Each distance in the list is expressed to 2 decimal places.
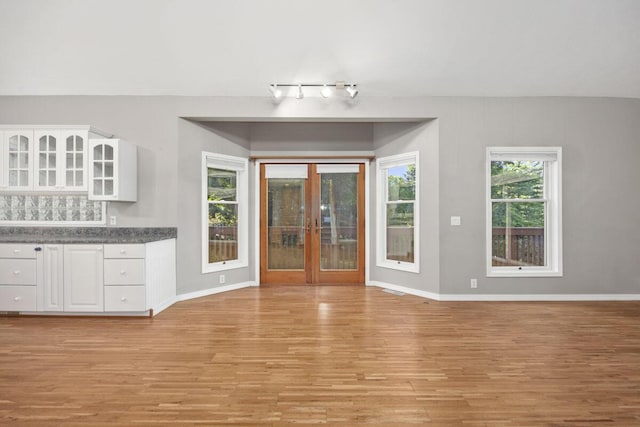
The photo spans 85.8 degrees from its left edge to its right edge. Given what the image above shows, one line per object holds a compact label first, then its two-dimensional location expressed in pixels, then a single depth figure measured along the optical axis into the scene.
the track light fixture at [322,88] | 4.28
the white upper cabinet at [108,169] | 4.07
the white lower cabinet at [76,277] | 3.81
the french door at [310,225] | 5.74
